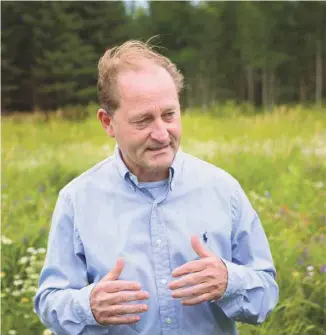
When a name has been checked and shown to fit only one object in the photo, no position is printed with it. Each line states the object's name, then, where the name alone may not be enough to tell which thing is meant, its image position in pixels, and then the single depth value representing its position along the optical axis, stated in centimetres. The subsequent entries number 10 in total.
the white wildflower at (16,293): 376
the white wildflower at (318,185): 530
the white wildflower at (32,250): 402
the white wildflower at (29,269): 389
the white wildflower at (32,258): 395
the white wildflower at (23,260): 398
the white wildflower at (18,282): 372
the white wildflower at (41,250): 399
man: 184
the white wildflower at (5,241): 421
